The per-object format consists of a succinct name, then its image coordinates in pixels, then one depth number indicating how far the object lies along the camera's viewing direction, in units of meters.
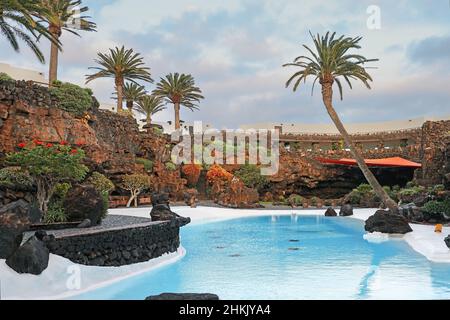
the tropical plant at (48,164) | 12.55
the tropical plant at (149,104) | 47.97
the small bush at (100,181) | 22.39
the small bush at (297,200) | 34.07
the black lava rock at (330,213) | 26.52
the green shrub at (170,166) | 34.10
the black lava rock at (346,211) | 26.13
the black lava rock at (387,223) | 16.47
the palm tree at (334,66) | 23.06
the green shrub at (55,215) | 12.31
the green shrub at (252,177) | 38.41
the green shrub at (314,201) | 33.78
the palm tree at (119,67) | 37.69
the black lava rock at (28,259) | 7.61
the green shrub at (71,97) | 25.36
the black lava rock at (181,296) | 5.90
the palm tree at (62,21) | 28.55
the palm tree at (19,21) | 17.27
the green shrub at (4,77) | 22.37
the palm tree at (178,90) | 45.19
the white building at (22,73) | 35.79
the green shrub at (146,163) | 31.92
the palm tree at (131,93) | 47.12
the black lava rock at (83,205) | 12.40
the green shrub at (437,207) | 18.47
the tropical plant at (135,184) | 26.81
